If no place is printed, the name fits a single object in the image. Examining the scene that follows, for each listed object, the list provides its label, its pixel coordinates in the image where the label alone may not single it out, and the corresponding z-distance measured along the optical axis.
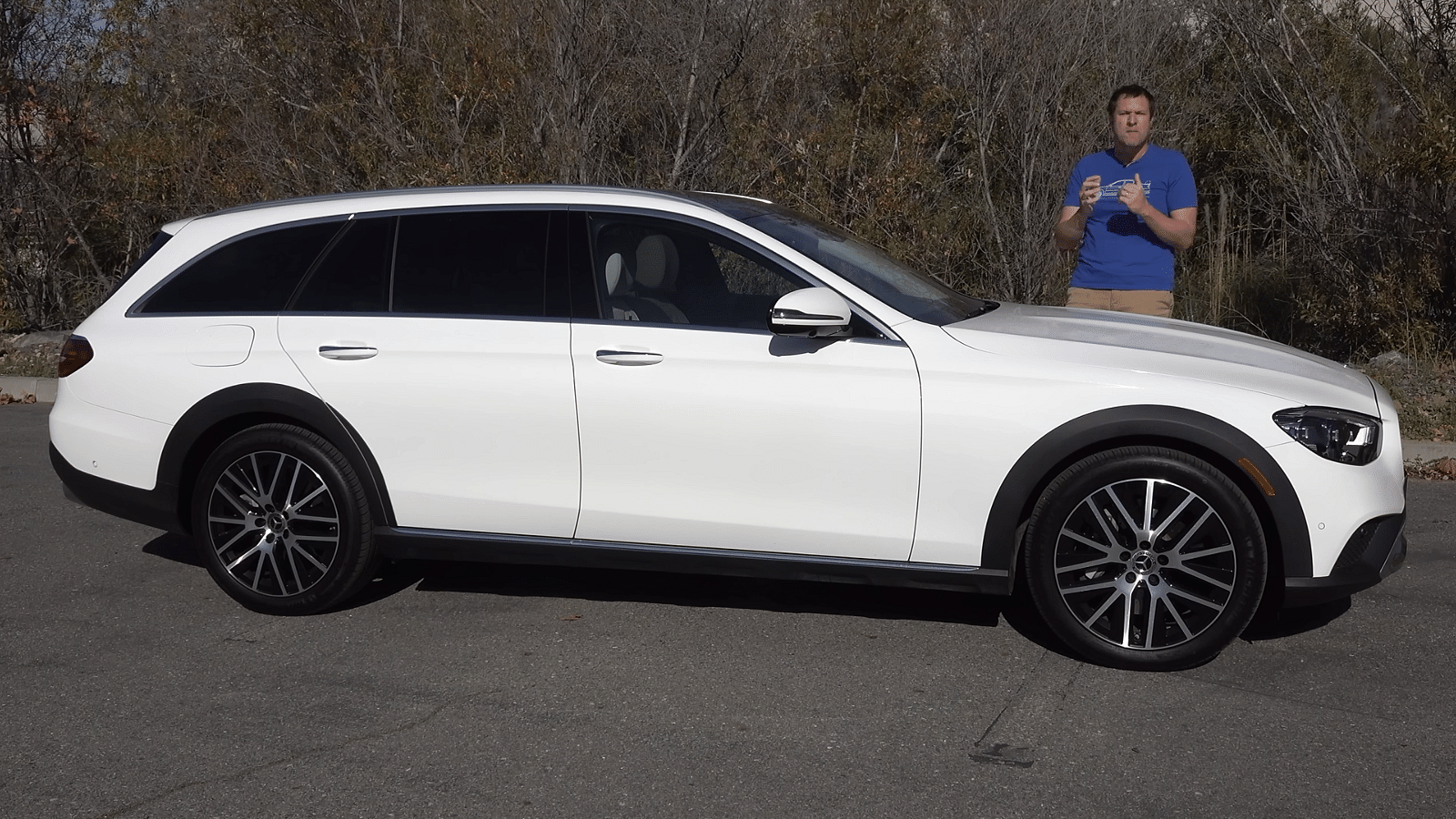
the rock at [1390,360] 9.74
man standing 6.67
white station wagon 4.64
